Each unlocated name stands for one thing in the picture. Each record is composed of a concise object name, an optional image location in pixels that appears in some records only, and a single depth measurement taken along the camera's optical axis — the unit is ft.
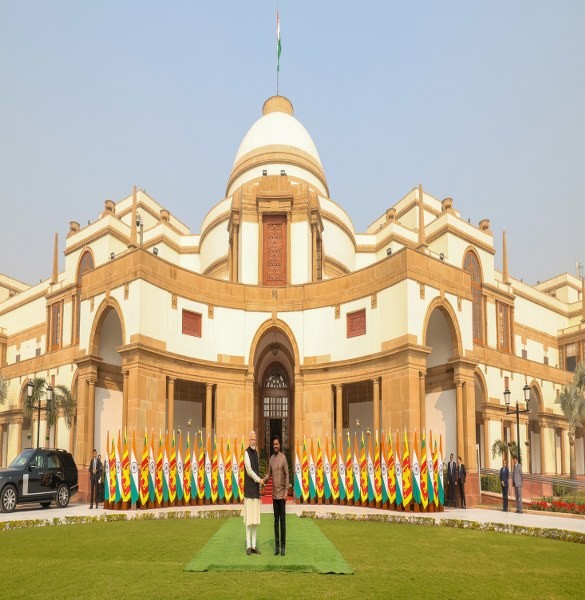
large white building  79.00
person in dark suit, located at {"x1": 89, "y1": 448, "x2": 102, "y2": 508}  70.08
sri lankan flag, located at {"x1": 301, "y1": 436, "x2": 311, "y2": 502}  76.38
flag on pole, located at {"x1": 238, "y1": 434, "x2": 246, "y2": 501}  75.41
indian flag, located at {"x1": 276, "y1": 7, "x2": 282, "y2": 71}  160.04
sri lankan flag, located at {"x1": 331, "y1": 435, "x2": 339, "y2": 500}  75.00
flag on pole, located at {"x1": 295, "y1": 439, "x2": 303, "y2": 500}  76.43
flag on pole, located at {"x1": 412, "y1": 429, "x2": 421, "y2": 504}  66.54
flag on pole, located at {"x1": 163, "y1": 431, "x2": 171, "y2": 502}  70.49
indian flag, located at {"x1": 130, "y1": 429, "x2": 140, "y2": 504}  67.97
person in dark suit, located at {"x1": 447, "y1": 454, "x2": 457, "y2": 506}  73.26
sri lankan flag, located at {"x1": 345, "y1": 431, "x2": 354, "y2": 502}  73.72
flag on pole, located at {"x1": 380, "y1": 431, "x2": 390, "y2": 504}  69.56
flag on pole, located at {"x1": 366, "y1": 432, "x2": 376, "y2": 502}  71.20
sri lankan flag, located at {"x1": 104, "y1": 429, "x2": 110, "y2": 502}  68.36
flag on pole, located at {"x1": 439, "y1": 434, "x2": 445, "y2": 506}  66.74
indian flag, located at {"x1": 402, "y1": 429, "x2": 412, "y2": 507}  67.50
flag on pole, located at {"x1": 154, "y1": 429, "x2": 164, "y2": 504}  69.82
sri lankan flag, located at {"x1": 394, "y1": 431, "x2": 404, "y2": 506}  68.08
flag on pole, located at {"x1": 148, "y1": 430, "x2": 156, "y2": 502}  69.21
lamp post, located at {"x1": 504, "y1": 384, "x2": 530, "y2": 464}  86.43
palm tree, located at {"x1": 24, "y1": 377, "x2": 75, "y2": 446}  120.88
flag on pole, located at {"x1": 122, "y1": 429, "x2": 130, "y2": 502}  67.82
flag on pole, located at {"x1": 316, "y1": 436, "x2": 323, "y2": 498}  75.77
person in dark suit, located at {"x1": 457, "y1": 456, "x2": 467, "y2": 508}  73.15
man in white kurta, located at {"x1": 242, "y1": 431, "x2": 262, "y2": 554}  34.53
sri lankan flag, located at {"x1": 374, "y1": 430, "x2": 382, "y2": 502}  70.66
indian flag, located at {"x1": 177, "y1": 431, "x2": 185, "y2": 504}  71.72
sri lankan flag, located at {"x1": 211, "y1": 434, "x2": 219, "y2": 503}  74.18
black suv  63.05
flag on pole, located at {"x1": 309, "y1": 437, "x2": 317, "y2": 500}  75.97
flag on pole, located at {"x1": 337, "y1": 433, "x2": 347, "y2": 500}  74.33
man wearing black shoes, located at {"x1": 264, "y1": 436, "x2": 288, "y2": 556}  34.37
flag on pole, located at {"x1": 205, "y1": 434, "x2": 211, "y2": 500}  73.92
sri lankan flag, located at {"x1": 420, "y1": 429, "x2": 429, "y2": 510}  66.33
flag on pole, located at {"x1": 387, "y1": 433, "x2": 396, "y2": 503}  69.05
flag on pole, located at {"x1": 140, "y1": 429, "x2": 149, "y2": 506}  68.49
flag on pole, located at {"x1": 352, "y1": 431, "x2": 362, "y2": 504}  72.81
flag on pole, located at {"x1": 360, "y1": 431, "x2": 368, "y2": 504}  72.13
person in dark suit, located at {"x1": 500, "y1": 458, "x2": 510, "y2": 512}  70.59
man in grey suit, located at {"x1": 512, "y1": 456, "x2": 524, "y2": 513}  68.23
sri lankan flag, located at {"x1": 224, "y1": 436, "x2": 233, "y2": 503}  75.15
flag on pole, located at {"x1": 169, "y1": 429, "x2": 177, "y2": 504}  70.90
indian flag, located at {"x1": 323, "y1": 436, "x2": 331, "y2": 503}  75.20
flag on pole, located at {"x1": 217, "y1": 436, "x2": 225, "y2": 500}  74.59
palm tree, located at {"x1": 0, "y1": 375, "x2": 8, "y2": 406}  145.89
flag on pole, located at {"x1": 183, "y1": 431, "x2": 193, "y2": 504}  72.18
